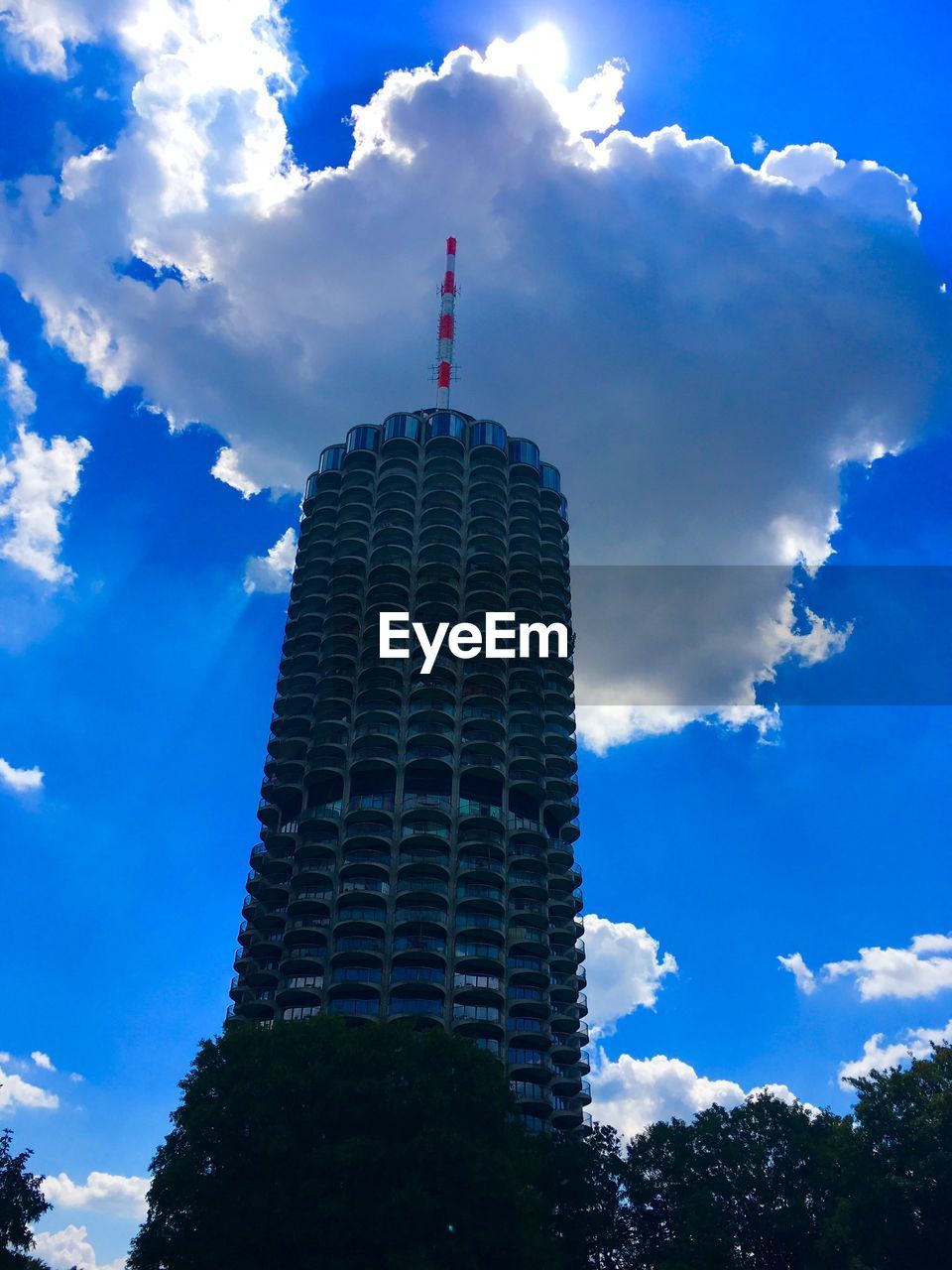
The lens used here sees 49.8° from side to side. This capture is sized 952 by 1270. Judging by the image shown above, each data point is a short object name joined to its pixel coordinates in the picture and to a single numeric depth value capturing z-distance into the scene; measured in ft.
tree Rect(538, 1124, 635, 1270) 211.41
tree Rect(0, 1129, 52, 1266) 160.56
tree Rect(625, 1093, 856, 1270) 217.97
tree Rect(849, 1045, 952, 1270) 182.80
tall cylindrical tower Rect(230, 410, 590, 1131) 300.61
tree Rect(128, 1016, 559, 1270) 156.66
